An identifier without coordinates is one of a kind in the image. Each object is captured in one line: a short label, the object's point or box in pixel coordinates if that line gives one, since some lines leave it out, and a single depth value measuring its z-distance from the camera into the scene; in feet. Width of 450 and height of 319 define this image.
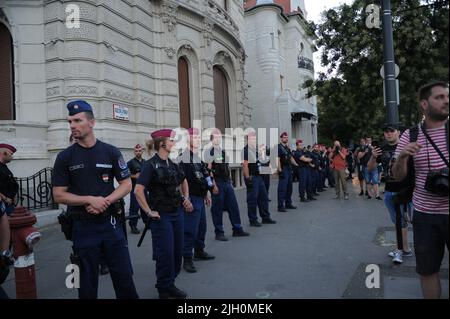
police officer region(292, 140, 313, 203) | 39.65
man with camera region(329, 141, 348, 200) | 39.78
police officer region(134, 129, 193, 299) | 13.79
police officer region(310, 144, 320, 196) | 43.60
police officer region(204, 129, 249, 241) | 23.08
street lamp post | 25.13
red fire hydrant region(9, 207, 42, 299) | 13.30
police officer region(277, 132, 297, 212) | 33.01
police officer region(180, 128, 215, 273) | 17.90
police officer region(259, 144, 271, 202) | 28.84
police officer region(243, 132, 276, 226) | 26.96
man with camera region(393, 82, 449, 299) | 9.51
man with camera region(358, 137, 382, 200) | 37.99
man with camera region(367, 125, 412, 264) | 16.99
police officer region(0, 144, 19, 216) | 19.35
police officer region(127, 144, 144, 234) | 25.76
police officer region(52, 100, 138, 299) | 10.83
